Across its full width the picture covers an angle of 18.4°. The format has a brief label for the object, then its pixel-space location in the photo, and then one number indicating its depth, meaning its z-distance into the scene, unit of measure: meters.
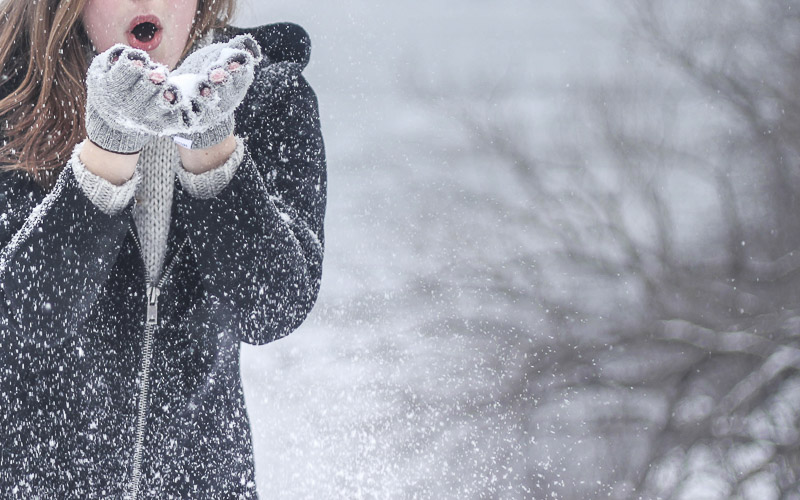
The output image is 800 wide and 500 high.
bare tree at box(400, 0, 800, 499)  14.51
